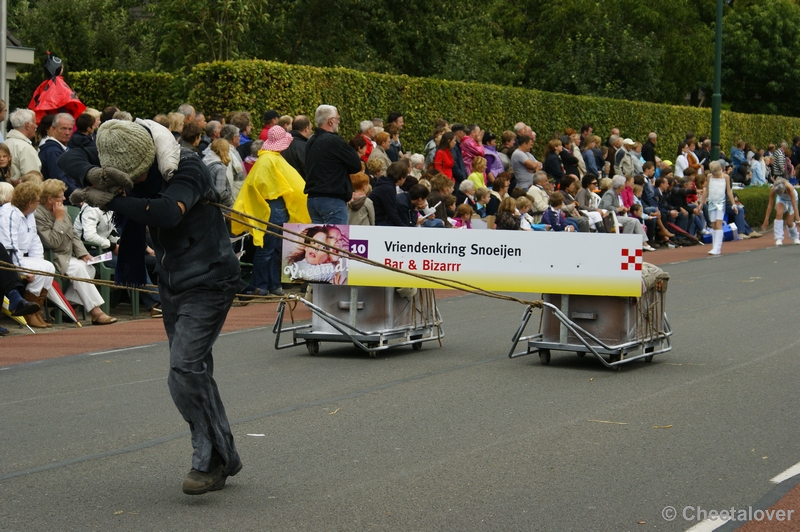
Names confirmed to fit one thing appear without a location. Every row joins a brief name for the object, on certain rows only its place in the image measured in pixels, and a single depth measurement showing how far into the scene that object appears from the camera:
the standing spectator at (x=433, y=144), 20.80
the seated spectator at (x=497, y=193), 19.05
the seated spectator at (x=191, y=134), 13.96
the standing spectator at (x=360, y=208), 14.04
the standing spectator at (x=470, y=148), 21.03
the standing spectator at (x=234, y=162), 16.16
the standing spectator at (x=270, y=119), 17.30
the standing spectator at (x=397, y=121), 20.22
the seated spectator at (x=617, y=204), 22.47
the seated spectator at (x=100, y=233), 14.11
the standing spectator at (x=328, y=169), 13.48
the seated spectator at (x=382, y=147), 18.06
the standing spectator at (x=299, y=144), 15.68
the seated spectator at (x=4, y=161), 13.79
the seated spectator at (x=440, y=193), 17.06
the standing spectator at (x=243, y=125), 17.42
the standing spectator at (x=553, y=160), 23.31
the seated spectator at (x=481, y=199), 18.67
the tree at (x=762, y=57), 49.12
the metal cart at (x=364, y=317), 10.84
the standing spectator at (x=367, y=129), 19.05
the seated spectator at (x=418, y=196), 15.17
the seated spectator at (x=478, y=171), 19.72
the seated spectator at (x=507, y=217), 17.09
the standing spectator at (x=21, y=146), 14.55
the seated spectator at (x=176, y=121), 14.91
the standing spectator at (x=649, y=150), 29.78
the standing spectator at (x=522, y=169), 21.58
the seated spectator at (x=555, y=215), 19.94
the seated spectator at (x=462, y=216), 17.17
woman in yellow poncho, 14.82
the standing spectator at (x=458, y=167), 20.05
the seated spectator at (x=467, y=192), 18.78
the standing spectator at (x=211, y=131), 16.70
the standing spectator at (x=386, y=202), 13.95
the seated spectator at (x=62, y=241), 13.32
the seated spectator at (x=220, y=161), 15.32
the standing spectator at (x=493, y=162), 21.55
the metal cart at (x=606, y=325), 10.09
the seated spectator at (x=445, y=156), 19.62
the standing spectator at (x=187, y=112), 17.17
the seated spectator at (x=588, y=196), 22.02
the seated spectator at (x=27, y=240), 12.70
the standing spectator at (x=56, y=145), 14.62
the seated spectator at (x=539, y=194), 19.78
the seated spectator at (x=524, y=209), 17.95
